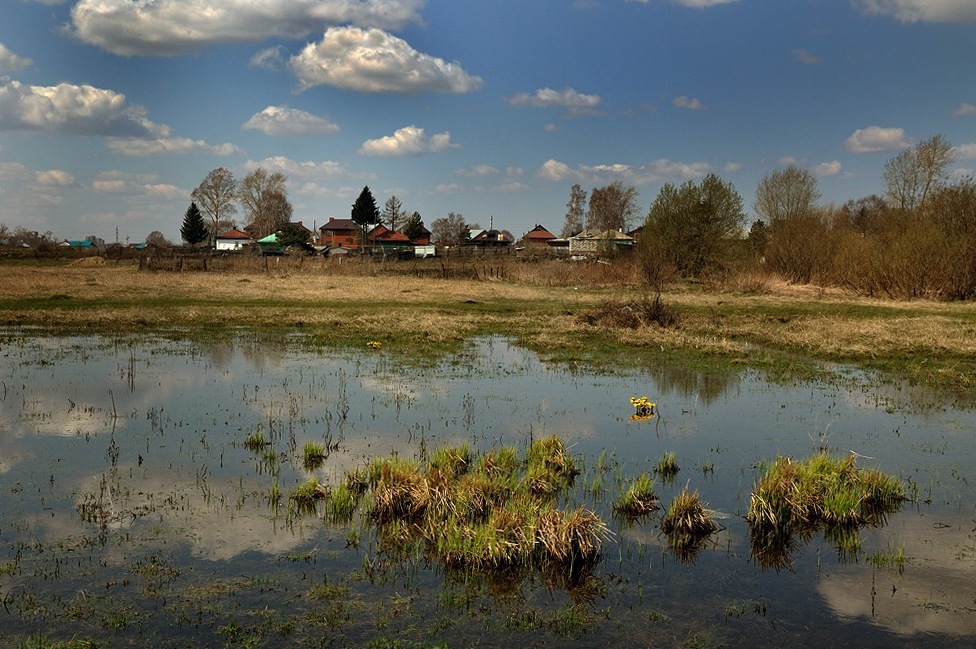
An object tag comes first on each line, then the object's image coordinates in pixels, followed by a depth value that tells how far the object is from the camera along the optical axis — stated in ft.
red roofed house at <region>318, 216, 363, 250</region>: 472.44
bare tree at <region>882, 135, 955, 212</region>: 217.15
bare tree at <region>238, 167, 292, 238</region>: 437.58
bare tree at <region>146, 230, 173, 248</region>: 513.66
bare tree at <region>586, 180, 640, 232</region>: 491.72
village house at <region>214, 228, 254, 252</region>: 416.17
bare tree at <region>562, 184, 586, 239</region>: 510.99
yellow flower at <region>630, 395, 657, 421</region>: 53.88
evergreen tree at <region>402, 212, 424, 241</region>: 469.57
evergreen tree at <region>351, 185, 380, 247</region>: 428.15
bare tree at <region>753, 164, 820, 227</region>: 277.64
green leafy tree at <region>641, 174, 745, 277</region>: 201.98
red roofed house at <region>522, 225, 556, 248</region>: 534.53
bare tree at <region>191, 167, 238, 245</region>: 409.49
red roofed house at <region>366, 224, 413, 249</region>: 429.38
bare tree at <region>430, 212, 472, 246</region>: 551.59
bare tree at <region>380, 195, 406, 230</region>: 479.82
